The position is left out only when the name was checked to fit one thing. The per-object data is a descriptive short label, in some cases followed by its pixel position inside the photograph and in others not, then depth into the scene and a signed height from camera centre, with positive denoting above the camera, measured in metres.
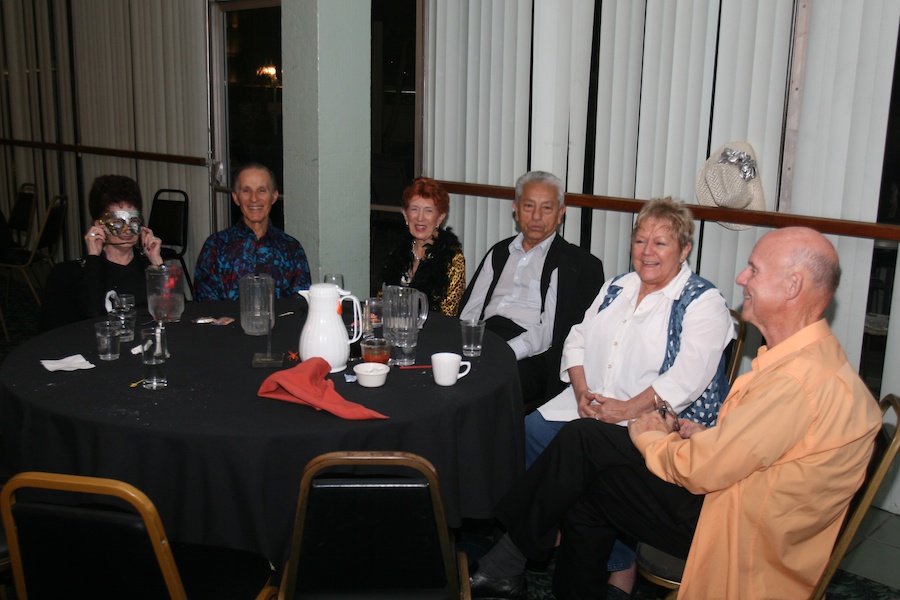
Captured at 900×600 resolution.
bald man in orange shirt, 1.82 -0.76
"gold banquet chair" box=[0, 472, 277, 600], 1.50 -0.79
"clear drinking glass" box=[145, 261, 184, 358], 2.74 -0.53
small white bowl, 2.28 -0.66
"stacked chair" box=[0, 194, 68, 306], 5.99 -0.83
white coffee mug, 2.29 -0.63
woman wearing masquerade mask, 3.14 -0.52
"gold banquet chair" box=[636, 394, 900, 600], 1.83 -0.87
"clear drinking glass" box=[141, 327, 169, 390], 2.24 -0.65
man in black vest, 3.48 -0.62
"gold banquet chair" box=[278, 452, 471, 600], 1.61 -0.82
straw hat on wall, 3.47 -0.11
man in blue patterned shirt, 3.67 -0.51
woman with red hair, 3.85 -0.53
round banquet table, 1.93 -0.74
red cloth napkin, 2.04 -0.67
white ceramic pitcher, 2.37 -0.55
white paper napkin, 2.36 -0.68
